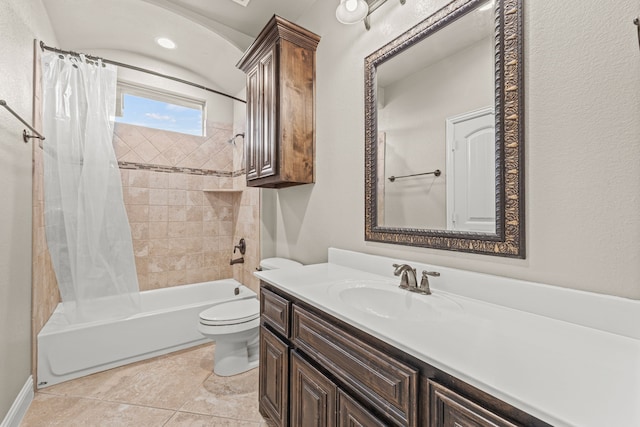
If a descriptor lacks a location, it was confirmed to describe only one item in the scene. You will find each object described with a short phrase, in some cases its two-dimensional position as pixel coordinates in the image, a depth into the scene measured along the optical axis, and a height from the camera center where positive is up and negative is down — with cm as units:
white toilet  189 -85
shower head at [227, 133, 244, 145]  303 +85
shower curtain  192 +13
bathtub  181 -96
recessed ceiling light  242 +156
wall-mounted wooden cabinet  180 +77
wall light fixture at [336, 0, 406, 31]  136 +103
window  273 +111
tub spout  282 -51
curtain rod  184 +117
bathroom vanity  49 -33
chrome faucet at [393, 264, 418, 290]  113 -28
